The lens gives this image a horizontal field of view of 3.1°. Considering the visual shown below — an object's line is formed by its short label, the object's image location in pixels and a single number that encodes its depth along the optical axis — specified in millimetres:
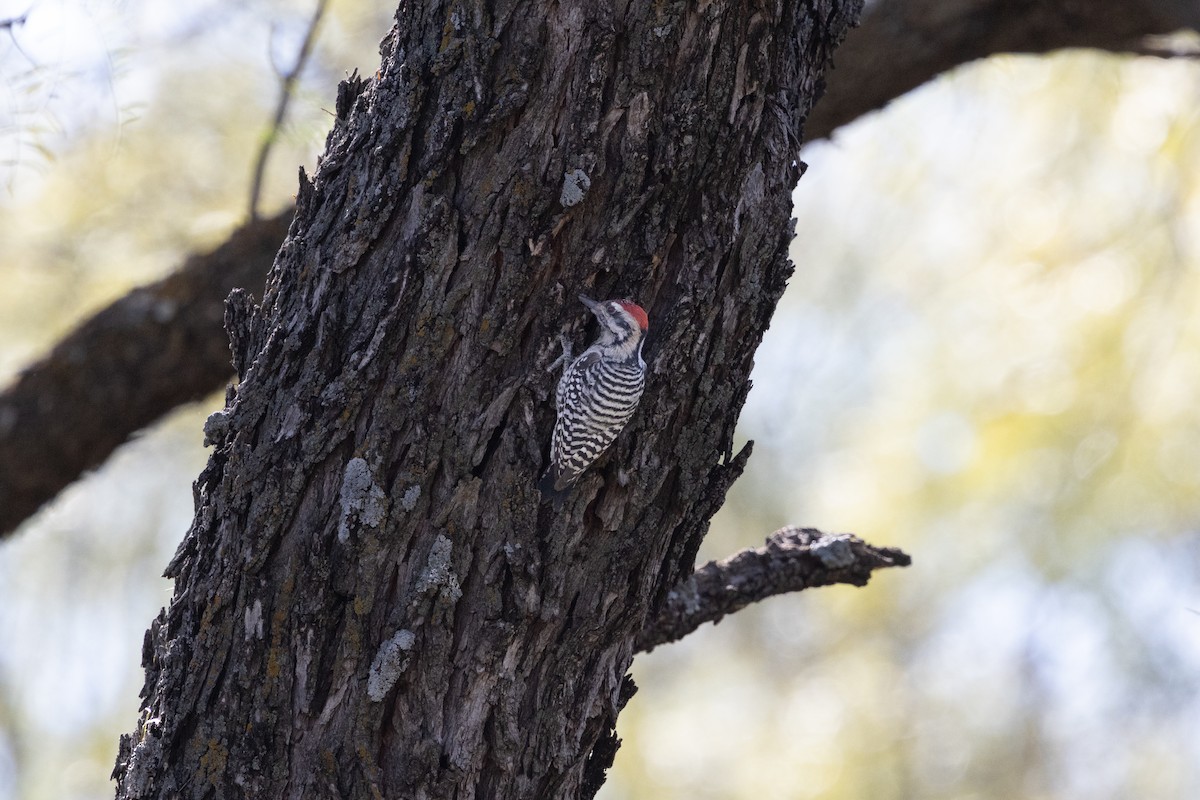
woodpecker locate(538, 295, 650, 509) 14778
